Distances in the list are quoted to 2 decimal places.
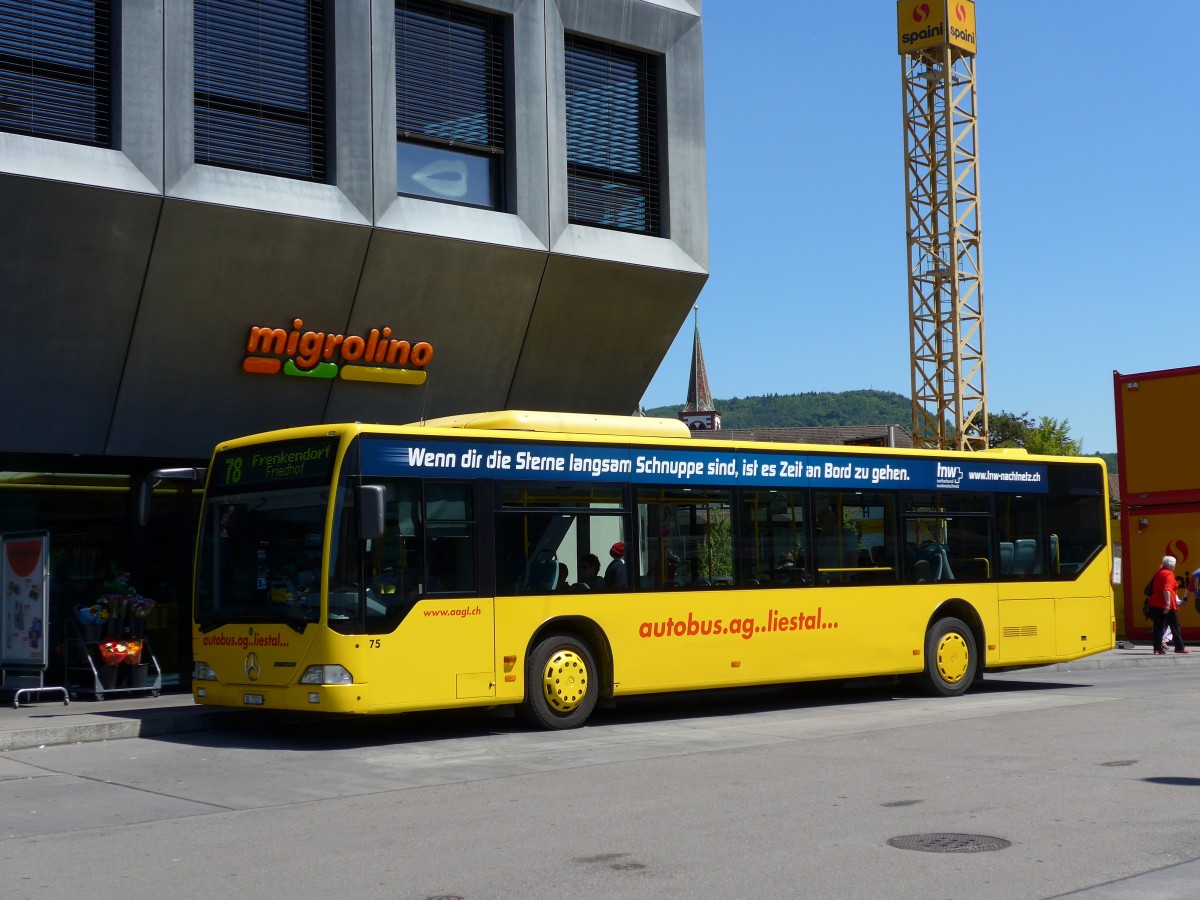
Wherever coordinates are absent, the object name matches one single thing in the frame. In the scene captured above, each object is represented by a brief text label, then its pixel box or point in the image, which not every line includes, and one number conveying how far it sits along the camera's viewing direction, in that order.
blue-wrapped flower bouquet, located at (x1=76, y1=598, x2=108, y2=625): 16.36
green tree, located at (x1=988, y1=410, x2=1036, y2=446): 95.50
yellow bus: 12.29
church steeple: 157.62
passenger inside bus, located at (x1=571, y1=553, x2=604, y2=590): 13.68
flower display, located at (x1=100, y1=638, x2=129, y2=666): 16.19
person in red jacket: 23.09
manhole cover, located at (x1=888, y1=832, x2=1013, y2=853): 7.50
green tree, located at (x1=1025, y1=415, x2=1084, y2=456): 90.75
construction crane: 70.94
